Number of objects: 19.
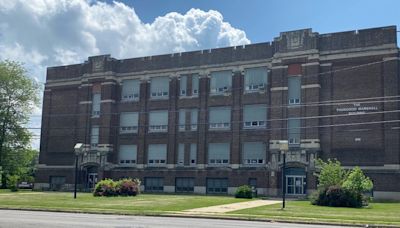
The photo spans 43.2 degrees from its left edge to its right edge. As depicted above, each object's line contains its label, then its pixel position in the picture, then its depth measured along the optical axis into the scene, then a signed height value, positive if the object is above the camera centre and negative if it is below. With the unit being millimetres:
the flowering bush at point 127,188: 43156 -1253
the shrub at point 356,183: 35812 -217
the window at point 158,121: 58406 +6166
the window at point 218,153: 54312 +2472
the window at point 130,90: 60969 +10081
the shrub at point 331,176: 38500 +275
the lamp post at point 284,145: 32188 +2085
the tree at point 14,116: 64125 +6900
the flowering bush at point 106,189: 42750 -1358
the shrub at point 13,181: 58994 -1350
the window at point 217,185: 53750 -1014
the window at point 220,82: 55344 +10308
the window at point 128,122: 60312 +6136
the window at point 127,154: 59781 +2292
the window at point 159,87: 59156 +10165
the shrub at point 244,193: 44531 -1417
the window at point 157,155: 57847 +2207
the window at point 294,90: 50750 +8866
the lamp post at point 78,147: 42475 +2080
